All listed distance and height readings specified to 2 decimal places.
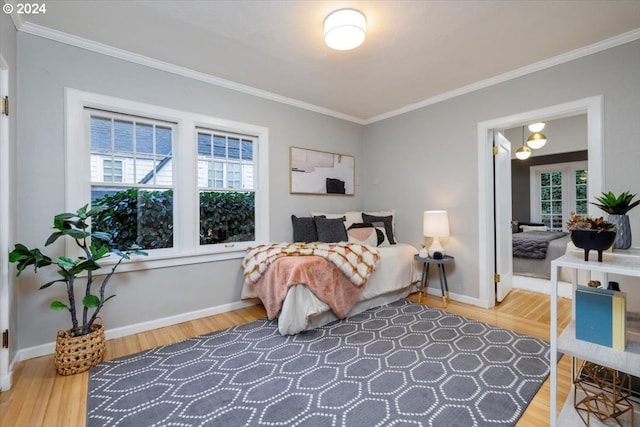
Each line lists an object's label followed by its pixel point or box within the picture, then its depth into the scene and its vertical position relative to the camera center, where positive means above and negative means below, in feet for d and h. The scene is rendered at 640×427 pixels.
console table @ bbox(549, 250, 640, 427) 4.31 -2.19
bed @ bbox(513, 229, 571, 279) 14.26 -2.05
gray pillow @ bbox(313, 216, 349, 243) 11.88 -0.69
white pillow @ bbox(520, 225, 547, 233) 20.76 -1.17
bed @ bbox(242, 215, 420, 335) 8.34 -2.34
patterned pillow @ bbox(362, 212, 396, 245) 12.72 -0.35
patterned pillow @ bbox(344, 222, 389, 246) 12.01 -0.87
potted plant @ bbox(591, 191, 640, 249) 5.38 -0.14
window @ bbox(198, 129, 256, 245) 10.41 +1.03
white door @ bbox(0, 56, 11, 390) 5.94 -0.40
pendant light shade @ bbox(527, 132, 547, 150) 15.67 +3.83
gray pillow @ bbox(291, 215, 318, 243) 12.01 -0.68
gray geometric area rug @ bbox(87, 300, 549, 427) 5.20 -3.55
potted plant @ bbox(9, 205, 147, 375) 6.44 -1.96
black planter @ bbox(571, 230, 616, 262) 4.65 -0.46
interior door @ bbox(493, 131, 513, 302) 11.11 -0.13
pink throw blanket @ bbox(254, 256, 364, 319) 8.36 -2.09
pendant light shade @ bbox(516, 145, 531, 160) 17.24 +3.49
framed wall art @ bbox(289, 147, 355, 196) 12.50 +1.86
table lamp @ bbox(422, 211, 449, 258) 11.19 -0.53
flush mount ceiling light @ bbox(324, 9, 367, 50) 6.64 +4.27
